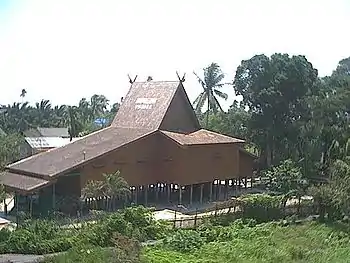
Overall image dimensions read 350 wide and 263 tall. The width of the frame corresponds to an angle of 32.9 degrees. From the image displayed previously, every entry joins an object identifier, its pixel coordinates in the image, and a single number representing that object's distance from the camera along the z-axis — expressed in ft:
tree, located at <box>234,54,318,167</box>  119.03
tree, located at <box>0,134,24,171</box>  116.47
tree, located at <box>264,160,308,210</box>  96.76
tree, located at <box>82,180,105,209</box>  87.40
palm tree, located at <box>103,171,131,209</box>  88.79
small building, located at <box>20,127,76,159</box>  155.02
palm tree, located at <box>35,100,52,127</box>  232.32
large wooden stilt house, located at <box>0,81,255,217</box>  90.12
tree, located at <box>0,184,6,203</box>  78.99
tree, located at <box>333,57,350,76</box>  192.95
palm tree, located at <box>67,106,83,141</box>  159.10
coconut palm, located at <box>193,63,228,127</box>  144.46
